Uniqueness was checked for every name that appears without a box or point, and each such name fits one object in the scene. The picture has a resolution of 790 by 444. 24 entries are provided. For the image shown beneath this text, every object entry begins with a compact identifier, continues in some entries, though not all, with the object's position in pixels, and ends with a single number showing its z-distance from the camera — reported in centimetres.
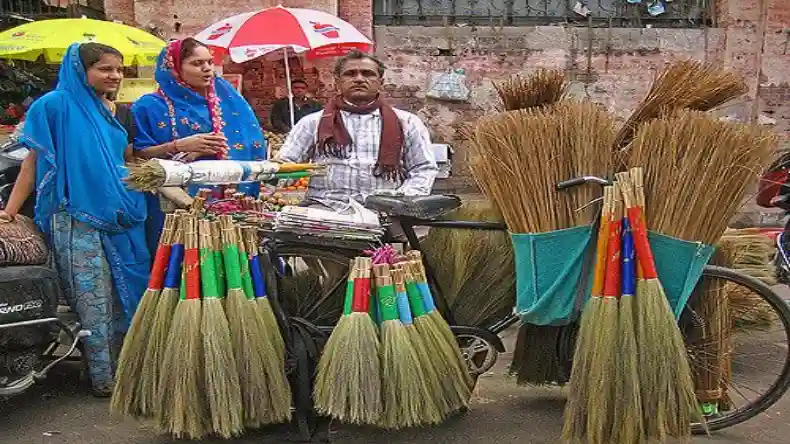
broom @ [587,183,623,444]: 259
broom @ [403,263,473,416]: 286
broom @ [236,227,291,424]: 281
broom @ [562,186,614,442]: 263
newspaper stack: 292
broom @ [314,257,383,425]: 273
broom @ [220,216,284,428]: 276
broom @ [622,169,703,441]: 257
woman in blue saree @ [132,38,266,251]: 355
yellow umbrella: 667
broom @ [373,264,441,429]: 276
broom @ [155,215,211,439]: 271
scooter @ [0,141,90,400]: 310
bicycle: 292
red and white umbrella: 745
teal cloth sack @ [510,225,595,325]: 279
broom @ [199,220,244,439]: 270
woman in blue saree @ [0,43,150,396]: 336
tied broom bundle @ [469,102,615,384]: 277
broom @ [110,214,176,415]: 283
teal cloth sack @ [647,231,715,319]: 267
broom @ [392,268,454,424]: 281
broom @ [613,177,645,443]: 257
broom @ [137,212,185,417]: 279
